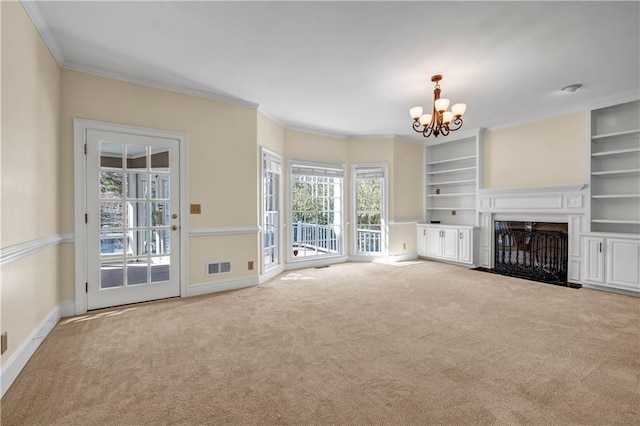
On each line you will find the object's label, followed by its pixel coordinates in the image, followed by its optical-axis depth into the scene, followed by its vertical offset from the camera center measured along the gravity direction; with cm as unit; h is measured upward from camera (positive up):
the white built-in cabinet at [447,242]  576 -64
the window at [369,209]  641 +2
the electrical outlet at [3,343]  191 -84
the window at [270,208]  482 +3
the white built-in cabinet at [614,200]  398 +14
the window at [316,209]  574 +2
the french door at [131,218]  334 -9
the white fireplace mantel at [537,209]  457 +1
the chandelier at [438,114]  348 +112
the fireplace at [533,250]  478 -67
